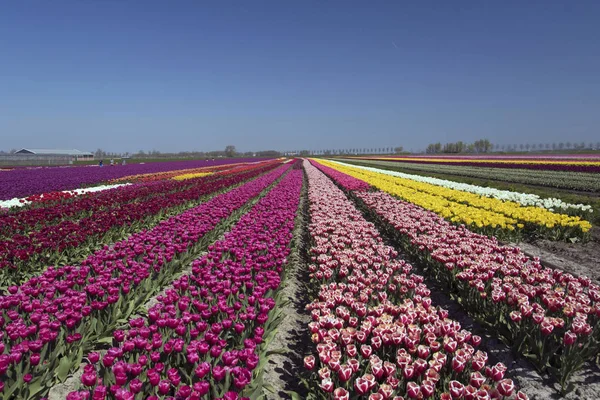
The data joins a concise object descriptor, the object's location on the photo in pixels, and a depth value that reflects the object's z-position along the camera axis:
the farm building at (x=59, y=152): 123.02
